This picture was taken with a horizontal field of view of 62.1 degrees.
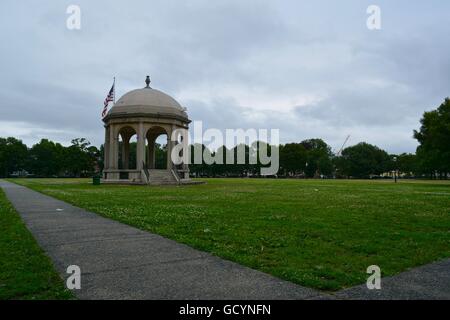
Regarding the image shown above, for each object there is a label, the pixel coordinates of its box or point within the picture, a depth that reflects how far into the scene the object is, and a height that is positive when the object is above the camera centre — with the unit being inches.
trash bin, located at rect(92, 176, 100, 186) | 1765.5 -56.3
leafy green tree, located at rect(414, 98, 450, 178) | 2005.4 +199.8
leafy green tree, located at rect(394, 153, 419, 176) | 5570.9 +92.3
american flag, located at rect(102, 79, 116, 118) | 1856.5 +344.4
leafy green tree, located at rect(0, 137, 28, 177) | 4717.0 +161.2
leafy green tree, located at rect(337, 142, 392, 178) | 5108.3 +108.4
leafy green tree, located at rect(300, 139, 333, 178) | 5231.3 +86.3
